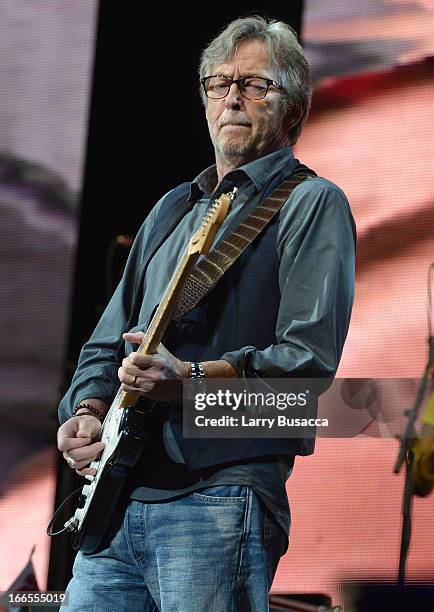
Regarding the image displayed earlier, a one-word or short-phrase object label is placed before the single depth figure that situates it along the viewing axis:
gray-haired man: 5.30
